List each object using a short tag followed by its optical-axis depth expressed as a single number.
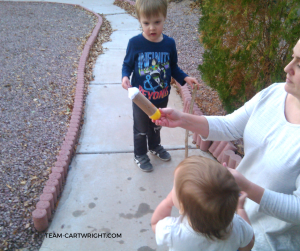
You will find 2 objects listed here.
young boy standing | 2.54
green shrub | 2.71
